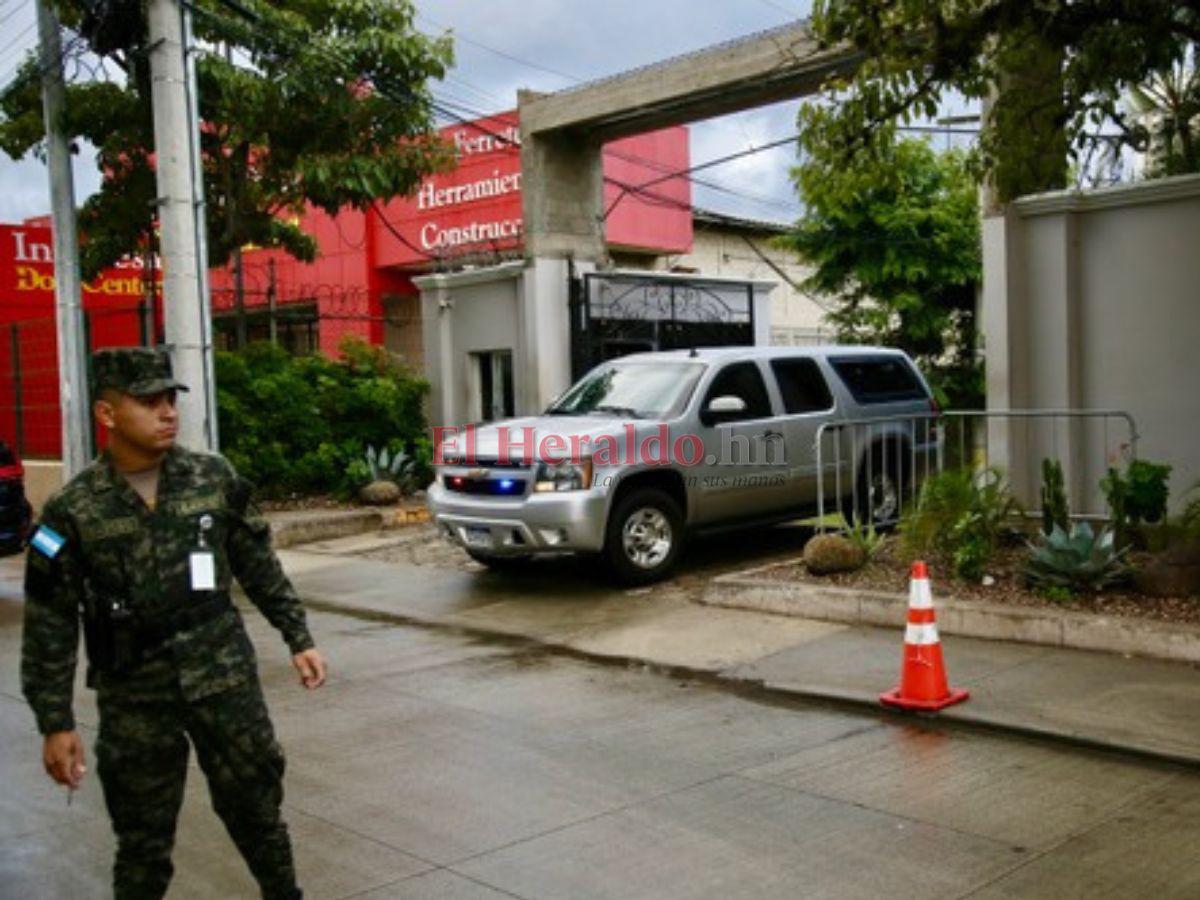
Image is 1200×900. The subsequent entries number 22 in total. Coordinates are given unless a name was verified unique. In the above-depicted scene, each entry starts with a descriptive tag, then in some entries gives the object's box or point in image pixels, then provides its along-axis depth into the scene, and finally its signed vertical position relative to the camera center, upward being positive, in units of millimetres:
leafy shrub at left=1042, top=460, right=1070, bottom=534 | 8523 -797
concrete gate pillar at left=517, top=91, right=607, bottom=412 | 15352 +2109
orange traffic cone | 6273 -1393
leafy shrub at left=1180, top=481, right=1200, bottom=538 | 8055 -929
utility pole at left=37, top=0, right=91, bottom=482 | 13859 +1954
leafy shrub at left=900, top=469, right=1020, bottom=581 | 8727 -920
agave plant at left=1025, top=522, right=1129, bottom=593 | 7883 -1141
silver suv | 9570 -473
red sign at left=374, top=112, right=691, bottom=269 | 23141 +3996
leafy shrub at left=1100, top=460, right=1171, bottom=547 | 8203 -758
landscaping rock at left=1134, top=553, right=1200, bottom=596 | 7652 -1236
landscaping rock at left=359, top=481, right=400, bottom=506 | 15141 -988
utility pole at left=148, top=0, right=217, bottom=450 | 10883 +1916
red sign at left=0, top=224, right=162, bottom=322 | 22188 +2870
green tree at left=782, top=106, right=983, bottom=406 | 21812 +2273
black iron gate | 15633 +1180
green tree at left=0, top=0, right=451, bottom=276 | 13914 +3638
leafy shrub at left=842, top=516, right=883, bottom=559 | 9328 -1118
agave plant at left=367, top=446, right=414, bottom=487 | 15484 -680
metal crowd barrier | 9797 -549
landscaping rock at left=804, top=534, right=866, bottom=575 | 9133 -1204
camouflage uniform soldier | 3449 -625
